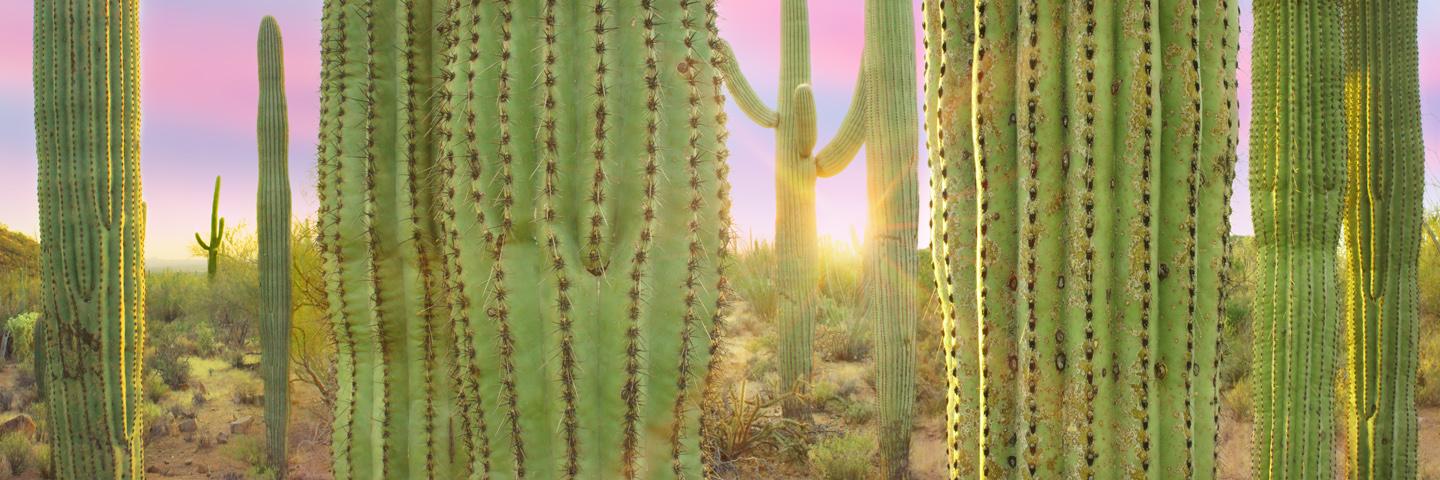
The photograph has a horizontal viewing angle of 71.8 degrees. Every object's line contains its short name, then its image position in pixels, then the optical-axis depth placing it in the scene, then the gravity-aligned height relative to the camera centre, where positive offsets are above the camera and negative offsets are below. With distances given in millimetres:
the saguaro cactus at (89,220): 4617 +119
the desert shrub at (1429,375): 9945 -1444
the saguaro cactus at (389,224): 2785 +53
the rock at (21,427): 9945 -1820
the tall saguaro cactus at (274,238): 8234 +49
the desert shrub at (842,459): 8078 -1830
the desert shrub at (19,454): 9000 -1898
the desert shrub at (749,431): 8312 -1660
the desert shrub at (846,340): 12812 -1323
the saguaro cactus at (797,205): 8977 +314
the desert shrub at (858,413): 10102 -1785
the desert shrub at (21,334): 13094 -1180
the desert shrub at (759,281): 15344 -673
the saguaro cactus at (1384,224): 5008 +50
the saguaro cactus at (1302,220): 4543 +67
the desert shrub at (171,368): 12438 -1562
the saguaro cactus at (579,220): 2307 +51
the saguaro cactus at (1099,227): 1935 +18
